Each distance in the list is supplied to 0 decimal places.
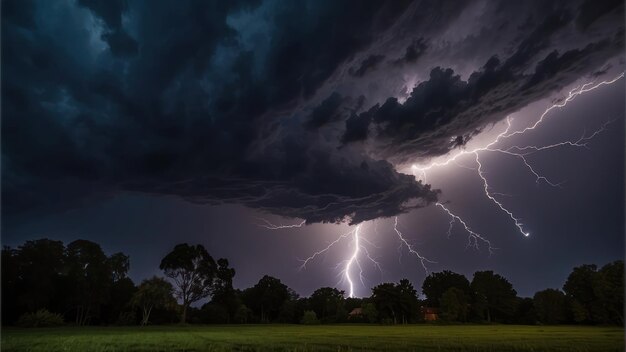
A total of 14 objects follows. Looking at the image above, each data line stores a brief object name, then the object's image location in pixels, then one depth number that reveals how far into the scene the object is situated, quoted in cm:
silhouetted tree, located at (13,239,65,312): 4500
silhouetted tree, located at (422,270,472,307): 10631
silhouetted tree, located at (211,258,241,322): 7006
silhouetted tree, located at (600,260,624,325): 6038
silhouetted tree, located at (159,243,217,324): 6556
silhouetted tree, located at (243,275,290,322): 8738
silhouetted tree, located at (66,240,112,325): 5112
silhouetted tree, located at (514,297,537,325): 8275
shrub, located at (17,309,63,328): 4028
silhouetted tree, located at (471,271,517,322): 9000
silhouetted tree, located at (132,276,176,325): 5484
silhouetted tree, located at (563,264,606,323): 6356
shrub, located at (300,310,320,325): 7531
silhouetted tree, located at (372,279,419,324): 7494
